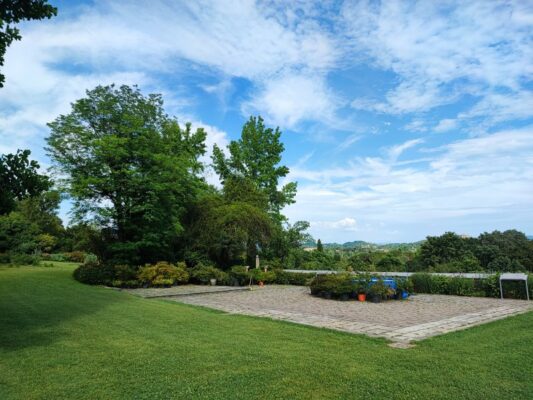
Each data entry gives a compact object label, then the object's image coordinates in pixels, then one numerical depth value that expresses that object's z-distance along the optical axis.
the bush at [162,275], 15.54
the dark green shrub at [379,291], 11.84
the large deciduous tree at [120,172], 16.27
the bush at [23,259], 23.71
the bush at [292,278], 18.45
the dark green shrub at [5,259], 23.89
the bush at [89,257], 29.91
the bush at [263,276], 18.59
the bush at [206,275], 17.81
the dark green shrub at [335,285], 12.39
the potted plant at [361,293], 12.20
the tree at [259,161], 29.91
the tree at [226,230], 19.33
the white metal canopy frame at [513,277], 11.50
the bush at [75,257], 33.50
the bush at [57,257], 33.44
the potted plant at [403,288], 12.55
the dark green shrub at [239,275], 18.04
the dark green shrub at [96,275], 15.10
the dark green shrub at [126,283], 14.71
